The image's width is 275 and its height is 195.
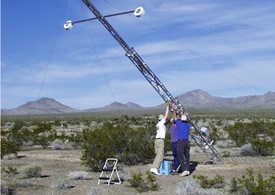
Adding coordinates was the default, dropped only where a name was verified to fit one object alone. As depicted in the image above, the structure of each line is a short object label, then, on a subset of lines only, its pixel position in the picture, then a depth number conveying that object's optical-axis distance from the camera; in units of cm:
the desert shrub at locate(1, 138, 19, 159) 1691
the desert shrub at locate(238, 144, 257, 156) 1584
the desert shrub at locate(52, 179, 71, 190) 991
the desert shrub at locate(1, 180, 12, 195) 940
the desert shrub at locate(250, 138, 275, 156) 1553
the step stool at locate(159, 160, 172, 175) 1125
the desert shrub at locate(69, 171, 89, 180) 1131
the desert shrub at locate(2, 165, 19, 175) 1234
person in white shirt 1100
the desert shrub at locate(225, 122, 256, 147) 2041
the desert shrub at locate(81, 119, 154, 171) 1301
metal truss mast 1136
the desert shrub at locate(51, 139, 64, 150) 2115
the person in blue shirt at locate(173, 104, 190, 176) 1076
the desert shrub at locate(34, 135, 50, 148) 2244
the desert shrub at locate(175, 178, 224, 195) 847
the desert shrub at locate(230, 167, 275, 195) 746
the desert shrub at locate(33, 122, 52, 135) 3199
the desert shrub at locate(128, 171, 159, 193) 951
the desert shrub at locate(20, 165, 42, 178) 1198
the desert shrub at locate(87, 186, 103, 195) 886
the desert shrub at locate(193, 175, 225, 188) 952
